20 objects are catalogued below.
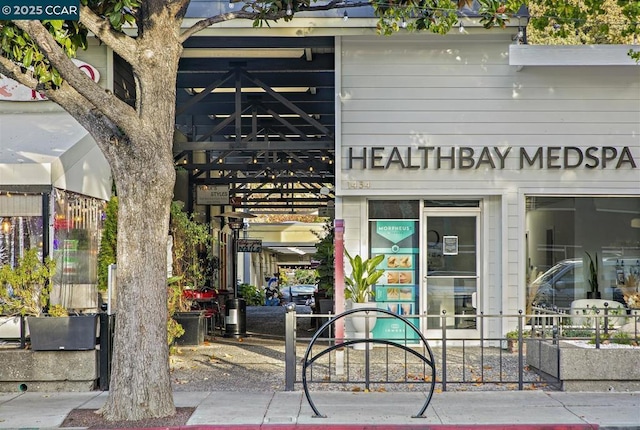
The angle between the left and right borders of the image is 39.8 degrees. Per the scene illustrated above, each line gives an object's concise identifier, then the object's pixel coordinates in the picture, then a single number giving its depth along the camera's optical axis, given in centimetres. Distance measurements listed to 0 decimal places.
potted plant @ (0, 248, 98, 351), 1132
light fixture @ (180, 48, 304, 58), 1600
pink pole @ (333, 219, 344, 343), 1225
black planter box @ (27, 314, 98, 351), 1134
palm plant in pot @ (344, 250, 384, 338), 1457
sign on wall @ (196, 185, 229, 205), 2228
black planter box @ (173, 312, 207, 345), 1591
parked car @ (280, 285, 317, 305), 3162
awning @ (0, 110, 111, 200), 1258
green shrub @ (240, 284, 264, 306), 3163
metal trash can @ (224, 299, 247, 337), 1797
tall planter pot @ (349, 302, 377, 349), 1365
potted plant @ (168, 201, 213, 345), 1597
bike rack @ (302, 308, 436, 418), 942
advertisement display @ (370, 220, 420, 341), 1567
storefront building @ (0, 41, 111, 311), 1274
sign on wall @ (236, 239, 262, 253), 2966
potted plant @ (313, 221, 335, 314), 1698
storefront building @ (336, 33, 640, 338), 1522
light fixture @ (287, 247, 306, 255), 3809
